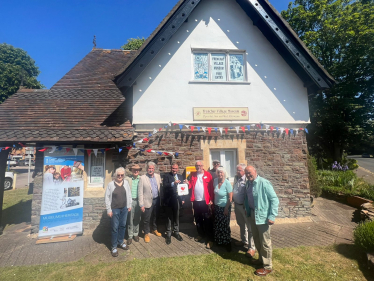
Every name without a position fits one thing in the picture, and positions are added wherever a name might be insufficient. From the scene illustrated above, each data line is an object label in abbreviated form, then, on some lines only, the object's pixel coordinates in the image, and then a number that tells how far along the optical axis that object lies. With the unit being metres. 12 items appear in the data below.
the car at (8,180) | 13.02
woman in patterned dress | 4.35
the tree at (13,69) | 22.62
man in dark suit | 4.89
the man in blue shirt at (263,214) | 3.57
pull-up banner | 5.20
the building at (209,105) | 5.95
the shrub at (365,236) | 3.92
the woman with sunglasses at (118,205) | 4.38
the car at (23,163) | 34.05
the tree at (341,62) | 14.31
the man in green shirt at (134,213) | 4.91
